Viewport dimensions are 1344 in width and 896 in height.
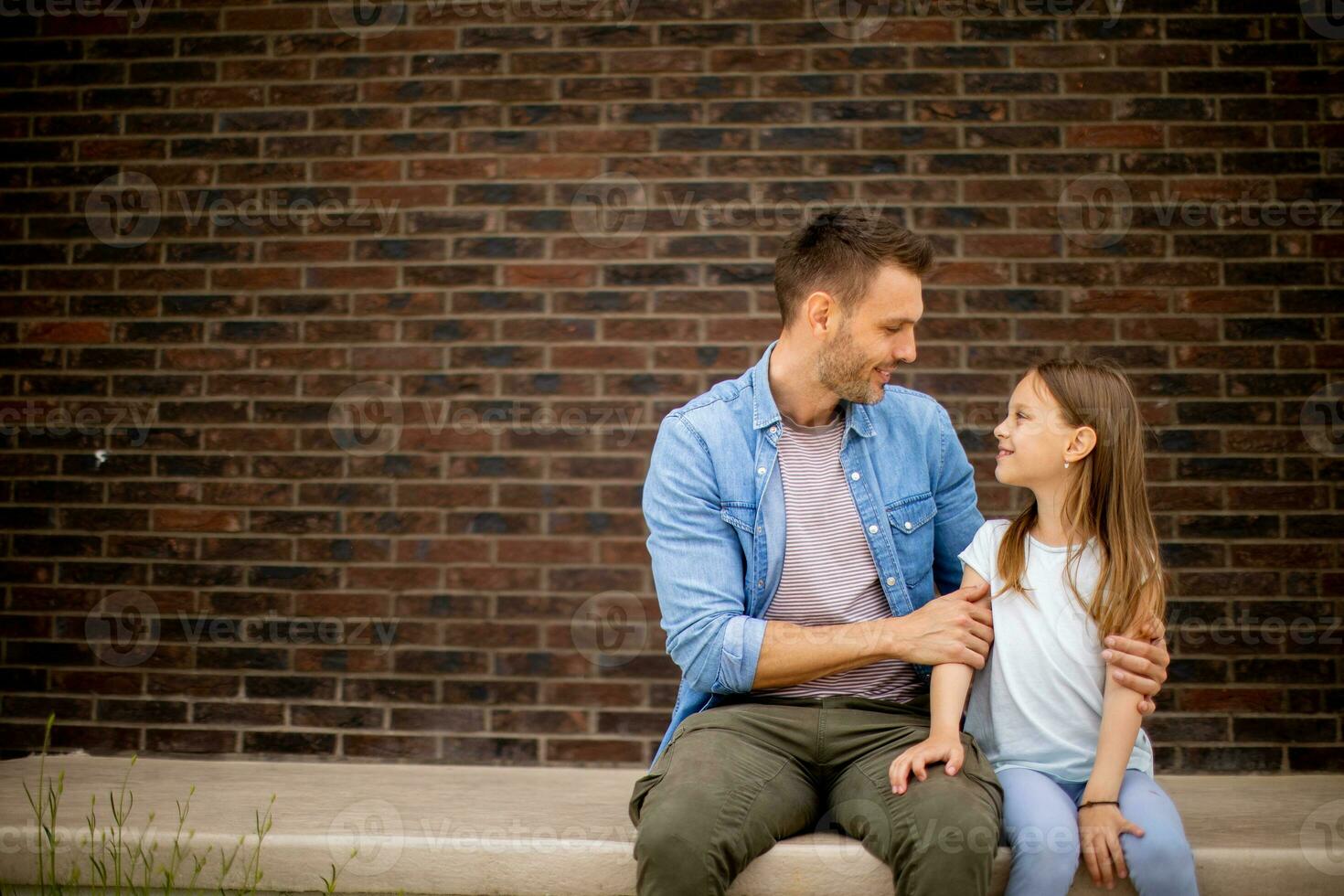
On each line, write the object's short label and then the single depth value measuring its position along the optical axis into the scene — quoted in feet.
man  6.11
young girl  6.07
